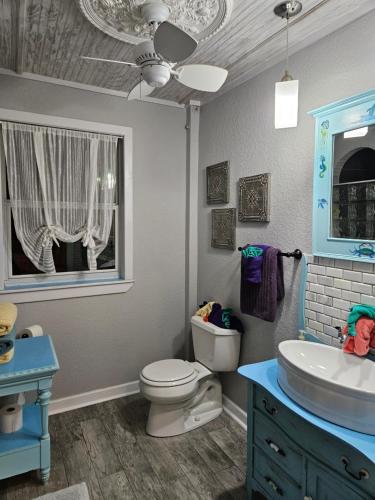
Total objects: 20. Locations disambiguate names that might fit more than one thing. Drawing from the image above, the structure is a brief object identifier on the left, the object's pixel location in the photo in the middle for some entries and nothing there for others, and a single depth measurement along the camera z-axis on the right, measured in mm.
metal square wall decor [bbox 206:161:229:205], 2492
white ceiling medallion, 1450
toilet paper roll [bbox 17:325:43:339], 2170
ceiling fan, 1274
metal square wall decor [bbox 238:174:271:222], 2117
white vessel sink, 1145
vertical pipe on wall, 2834
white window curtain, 2309
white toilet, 2182
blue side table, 1718
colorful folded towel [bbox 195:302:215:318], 2551
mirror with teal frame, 1519
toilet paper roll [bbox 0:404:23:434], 1855
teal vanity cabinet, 1122
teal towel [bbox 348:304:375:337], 1477
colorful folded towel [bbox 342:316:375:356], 1429
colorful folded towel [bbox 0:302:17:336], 1738
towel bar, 1891
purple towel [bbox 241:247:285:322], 1955
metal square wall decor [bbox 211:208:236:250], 2455
